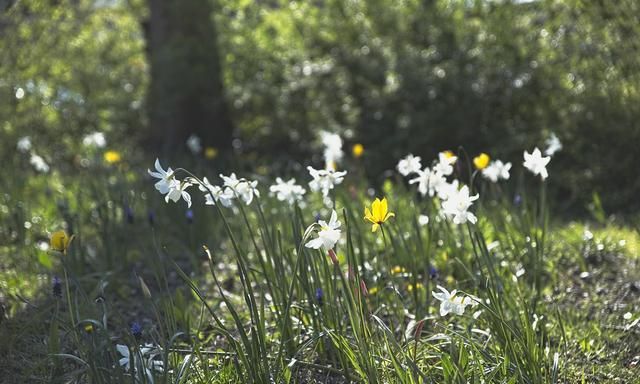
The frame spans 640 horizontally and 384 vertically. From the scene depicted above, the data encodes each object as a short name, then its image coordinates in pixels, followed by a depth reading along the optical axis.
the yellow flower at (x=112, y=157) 4.60
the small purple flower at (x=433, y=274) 2.79
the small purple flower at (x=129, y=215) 3.40
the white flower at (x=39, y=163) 4.70
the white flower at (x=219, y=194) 2.33
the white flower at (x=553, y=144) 3.26
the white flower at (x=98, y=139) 5.25
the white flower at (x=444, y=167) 2.69
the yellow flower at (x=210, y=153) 5.53
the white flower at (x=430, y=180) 2.72
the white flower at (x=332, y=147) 3.37
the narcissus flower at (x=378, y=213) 2.15
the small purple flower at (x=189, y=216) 3.49
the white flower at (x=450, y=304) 2.11
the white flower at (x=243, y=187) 2.45
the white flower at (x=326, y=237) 2.06
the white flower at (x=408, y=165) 2.83
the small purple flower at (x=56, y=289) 2.32
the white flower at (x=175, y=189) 2.22
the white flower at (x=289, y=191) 2.69
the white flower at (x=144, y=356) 2.17
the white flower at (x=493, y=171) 3.31
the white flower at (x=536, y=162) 2.58
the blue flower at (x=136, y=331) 2.25
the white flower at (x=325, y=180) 2.49
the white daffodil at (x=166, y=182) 2.23
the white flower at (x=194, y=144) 5.44
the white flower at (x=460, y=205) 2.28
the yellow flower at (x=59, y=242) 2.23
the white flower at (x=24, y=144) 5.37
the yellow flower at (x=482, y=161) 2.97
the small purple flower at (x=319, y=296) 2.43
